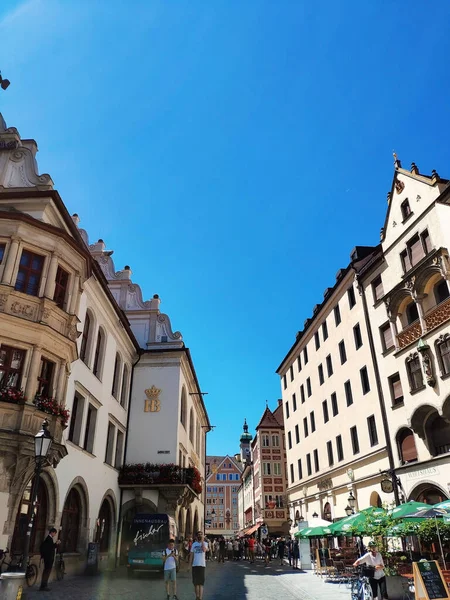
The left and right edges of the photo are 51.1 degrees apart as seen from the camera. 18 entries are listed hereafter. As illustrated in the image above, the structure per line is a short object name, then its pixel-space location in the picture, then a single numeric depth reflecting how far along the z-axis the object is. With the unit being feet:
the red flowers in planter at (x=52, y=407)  50.44
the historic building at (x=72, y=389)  50.11
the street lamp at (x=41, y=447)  37.39
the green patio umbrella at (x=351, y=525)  55.92
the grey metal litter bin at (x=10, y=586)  27.14
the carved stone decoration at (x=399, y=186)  88.18
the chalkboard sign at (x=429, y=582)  33.72
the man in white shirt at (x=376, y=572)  39.88
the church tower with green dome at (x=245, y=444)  396.37
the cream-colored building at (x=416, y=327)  70.08
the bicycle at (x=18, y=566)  42.47
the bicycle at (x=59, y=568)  53.57
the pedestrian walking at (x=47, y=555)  43.91
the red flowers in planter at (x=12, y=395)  47.19
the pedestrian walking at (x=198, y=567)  42.80
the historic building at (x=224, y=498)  385.70
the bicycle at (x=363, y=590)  40.65
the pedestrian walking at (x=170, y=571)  42.90
